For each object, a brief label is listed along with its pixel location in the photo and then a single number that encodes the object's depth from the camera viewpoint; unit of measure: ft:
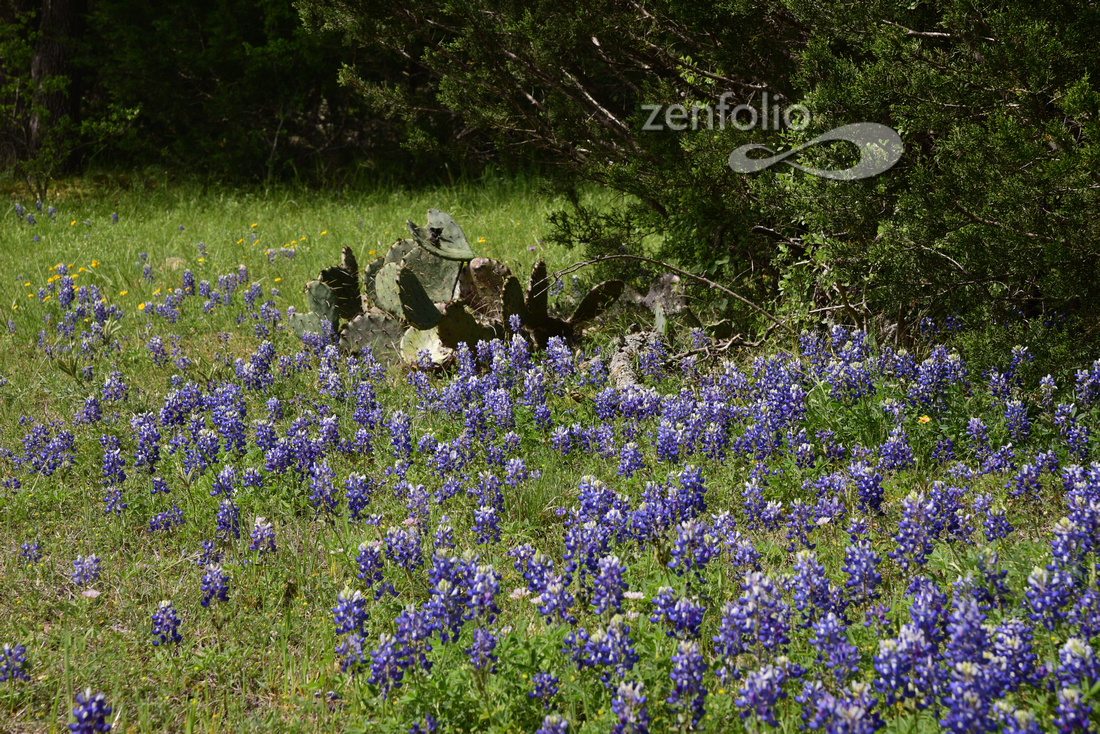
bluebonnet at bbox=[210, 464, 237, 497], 23.08
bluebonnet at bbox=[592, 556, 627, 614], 15.57
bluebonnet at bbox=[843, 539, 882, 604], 15.58
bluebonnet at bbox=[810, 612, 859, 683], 13.82
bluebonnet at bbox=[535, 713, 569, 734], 13.28
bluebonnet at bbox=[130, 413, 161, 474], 25.20
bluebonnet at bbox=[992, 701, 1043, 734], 11.53
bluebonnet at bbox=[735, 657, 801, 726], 12.94
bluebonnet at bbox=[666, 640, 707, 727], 13.42
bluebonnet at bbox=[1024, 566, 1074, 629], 14.21
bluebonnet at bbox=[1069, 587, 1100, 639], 13.84
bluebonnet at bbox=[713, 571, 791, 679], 14.24
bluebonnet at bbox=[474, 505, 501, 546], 19.60
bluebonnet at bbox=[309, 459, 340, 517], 22.16
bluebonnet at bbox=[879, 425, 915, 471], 21.80
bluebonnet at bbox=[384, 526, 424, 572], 18.21
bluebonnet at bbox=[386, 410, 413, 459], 25.26
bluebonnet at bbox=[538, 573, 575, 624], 15.62
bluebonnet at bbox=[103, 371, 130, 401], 30.83
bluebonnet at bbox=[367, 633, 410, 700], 14.83
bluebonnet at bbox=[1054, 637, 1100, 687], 12.71
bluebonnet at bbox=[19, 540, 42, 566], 21.52
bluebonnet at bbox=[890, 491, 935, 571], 16.82
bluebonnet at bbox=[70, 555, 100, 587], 20.08
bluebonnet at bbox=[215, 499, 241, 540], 21.45
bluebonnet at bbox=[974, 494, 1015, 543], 17.85
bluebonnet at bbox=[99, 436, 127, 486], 24.95
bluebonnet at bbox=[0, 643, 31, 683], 16.84
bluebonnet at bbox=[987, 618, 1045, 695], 12.70
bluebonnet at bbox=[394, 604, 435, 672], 14.98
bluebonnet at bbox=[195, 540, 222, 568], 20.81
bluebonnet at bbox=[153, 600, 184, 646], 17.62
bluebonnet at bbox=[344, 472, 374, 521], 21.04
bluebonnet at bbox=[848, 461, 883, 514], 19.01
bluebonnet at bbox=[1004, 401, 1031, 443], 23.30
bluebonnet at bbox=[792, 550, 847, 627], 15.42
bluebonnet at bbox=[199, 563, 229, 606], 18.66
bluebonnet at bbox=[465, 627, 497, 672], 14.65
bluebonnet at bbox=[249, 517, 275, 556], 20.72
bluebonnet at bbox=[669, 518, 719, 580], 16.11
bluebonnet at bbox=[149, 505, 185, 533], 22.74
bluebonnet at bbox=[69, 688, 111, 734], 13.24
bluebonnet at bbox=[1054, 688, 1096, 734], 11.71
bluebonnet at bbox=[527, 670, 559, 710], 14.74
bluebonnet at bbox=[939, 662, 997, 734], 11.80
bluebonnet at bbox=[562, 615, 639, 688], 14.34
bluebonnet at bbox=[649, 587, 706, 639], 14.65
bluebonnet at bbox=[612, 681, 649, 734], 13.12
